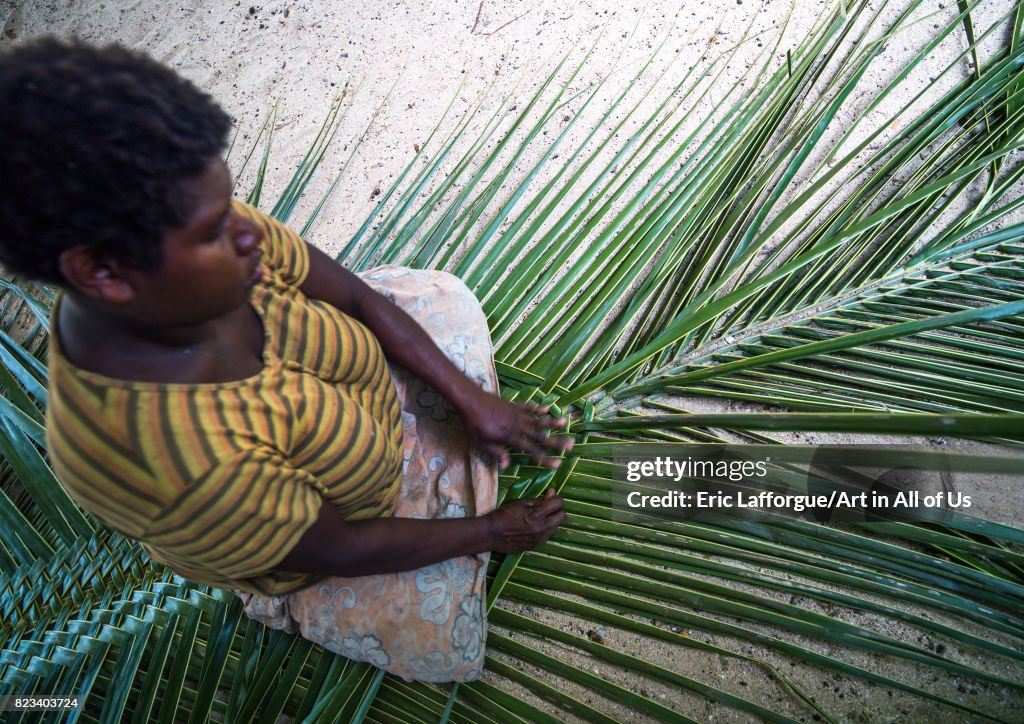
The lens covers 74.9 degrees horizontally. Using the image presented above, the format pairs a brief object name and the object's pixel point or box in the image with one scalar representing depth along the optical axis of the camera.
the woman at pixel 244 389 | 0.50
